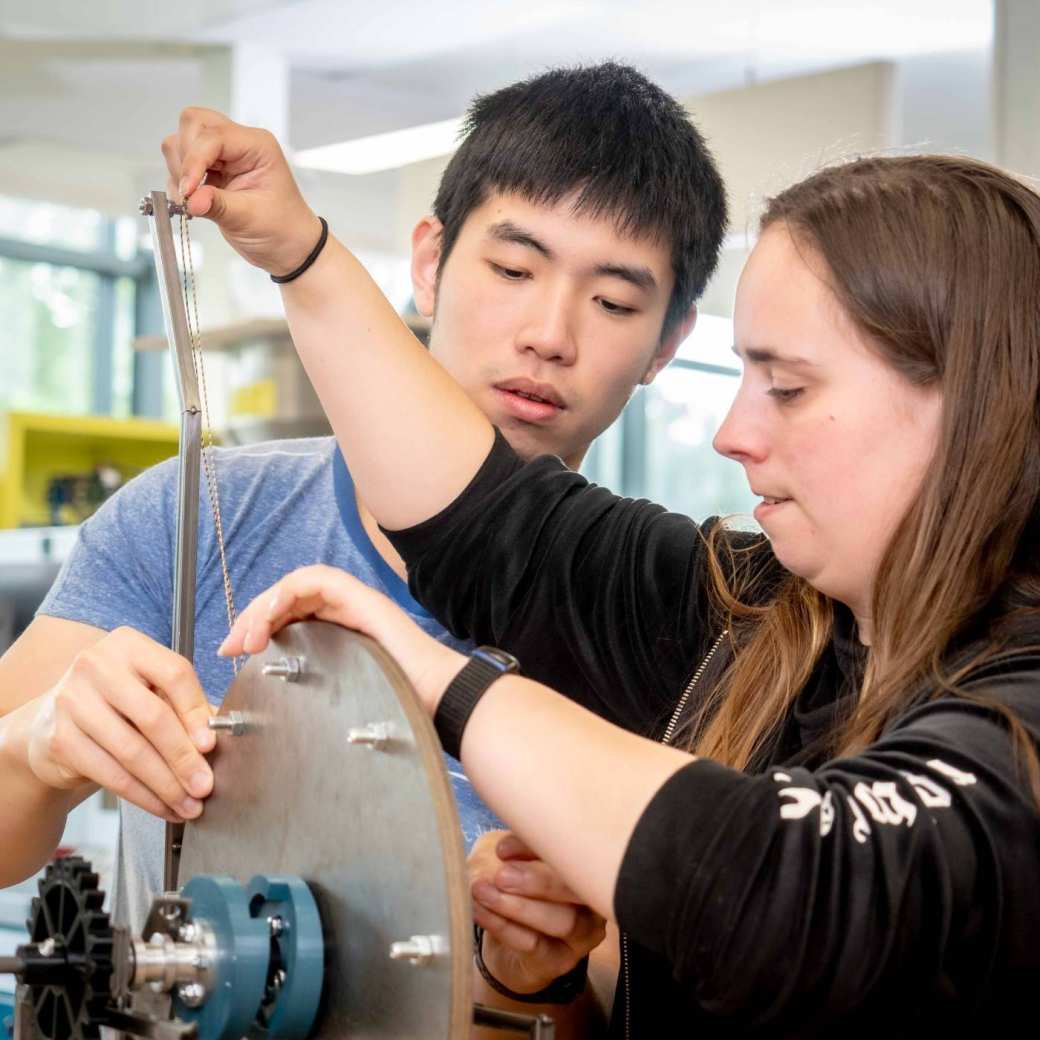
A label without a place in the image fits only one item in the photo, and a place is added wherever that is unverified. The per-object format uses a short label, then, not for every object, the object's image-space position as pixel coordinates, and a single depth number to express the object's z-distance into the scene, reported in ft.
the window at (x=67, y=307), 22.41
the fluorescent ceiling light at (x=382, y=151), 18.51
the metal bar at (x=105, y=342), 23.52
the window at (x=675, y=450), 22.02
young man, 4.28
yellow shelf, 12.62
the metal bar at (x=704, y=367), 18.92
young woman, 2.26
